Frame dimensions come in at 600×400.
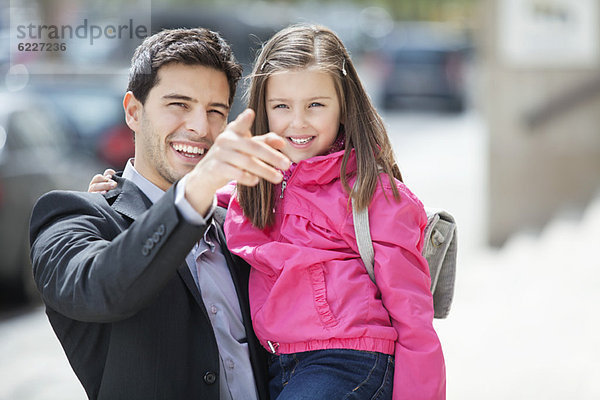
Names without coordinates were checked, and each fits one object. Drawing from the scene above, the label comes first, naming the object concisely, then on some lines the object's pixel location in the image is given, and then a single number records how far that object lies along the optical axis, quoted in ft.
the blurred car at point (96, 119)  30.17
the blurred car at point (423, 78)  70.08
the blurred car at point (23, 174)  23.15
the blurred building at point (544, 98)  30.07
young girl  8.54
